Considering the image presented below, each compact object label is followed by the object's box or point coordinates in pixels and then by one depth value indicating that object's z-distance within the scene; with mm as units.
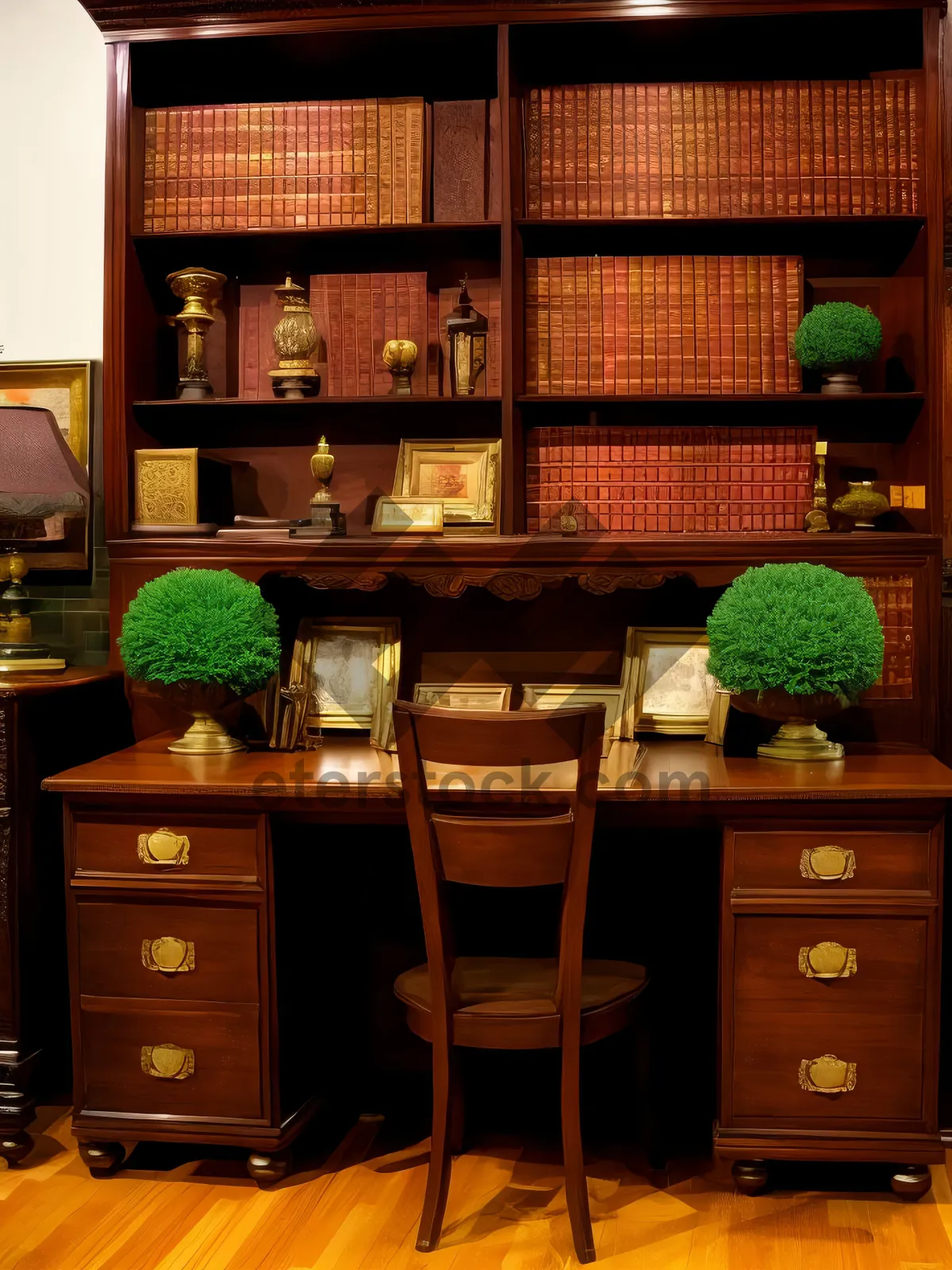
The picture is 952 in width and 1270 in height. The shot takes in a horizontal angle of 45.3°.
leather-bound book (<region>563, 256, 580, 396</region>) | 2602
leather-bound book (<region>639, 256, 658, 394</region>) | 2590
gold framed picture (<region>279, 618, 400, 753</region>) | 2686
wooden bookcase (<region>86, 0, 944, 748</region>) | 2486
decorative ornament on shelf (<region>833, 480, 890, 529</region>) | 2549
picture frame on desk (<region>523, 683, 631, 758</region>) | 2670
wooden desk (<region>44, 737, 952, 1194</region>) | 2076
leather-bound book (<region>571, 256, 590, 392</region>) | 2600
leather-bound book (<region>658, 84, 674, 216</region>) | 2543
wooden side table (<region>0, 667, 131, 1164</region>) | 2316
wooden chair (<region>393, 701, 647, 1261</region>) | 1820
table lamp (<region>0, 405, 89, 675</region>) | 2477
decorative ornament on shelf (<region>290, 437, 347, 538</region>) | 2551
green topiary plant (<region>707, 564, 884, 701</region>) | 2209
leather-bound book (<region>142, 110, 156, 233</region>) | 2656
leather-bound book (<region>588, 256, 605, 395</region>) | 2600
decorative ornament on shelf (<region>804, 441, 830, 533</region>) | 2531
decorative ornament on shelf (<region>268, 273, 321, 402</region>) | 2627
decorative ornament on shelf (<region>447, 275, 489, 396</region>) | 2633
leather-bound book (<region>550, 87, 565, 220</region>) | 2568
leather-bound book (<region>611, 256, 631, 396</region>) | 2590
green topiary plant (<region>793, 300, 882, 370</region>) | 2469
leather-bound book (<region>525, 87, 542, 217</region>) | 2576
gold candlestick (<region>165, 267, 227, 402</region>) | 2664
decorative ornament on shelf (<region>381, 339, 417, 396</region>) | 2598
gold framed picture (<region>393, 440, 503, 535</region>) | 2637
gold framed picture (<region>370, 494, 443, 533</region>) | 2533
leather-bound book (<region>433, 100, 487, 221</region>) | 2664
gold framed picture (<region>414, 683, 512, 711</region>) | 2707
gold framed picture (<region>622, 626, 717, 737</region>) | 2617
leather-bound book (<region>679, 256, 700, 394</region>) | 2590
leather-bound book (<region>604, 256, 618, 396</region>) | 2594
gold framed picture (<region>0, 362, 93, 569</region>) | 2893
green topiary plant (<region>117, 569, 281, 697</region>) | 2330
